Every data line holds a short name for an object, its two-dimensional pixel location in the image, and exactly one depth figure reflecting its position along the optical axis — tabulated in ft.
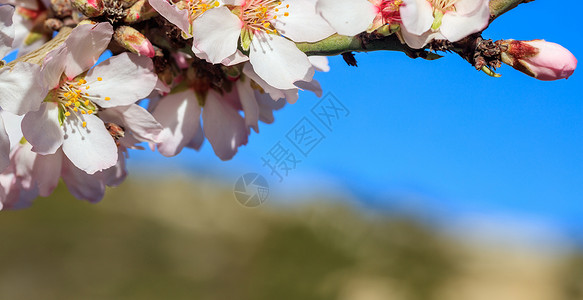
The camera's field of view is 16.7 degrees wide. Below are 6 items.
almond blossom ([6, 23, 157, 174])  1.75
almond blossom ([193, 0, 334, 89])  1.74
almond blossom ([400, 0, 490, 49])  1.68
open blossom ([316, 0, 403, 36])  1.69
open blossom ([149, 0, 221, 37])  1.72
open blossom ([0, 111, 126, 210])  1.83
